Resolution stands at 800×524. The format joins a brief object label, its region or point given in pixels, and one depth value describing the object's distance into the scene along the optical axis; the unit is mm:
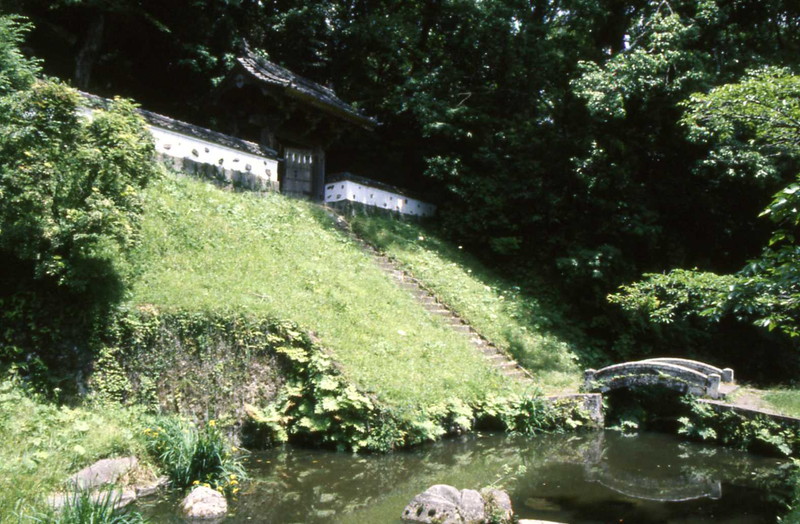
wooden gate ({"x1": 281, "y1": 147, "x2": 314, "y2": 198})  19719
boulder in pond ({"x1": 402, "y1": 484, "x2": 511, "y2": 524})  7105
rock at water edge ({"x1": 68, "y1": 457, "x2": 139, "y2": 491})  6670
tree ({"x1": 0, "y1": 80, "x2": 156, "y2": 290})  7957
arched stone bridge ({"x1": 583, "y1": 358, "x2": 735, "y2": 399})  13016
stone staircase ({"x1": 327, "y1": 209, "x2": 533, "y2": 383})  14080
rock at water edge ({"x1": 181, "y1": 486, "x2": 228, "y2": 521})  6852
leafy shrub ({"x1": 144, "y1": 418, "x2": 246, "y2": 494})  7475
